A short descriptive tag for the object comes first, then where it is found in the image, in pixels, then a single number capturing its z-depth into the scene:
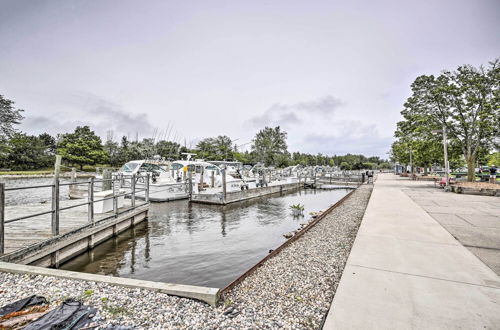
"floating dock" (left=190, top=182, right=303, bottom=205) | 16.38
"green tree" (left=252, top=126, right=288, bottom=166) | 86.81
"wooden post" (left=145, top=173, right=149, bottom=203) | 10.38
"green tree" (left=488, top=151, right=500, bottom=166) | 40.07
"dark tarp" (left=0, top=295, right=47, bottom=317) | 2.78
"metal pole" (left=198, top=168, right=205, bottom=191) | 19.19
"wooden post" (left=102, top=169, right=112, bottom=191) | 10.70
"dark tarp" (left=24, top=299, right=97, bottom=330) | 2.47
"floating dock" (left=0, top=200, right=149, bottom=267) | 4.89
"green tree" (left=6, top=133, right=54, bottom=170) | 49.22
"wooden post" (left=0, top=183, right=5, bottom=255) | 4.32
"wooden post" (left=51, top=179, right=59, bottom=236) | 5.36
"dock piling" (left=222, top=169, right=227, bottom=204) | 16.19
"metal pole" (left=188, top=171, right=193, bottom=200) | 17.15
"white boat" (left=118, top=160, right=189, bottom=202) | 16.95
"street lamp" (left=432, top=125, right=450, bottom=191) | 15.35
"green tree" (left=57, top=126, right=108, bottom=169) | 53.19
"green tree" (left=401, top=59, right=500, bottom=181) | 16.41
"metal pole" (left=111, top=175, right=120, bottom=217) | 8.23
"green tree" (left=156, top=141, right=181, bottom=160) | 64.19
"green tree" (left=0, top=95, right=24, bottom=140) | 50.44
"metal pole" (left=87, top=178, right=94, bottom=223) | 6.51
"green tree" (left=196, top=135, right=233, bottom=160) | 68.25
